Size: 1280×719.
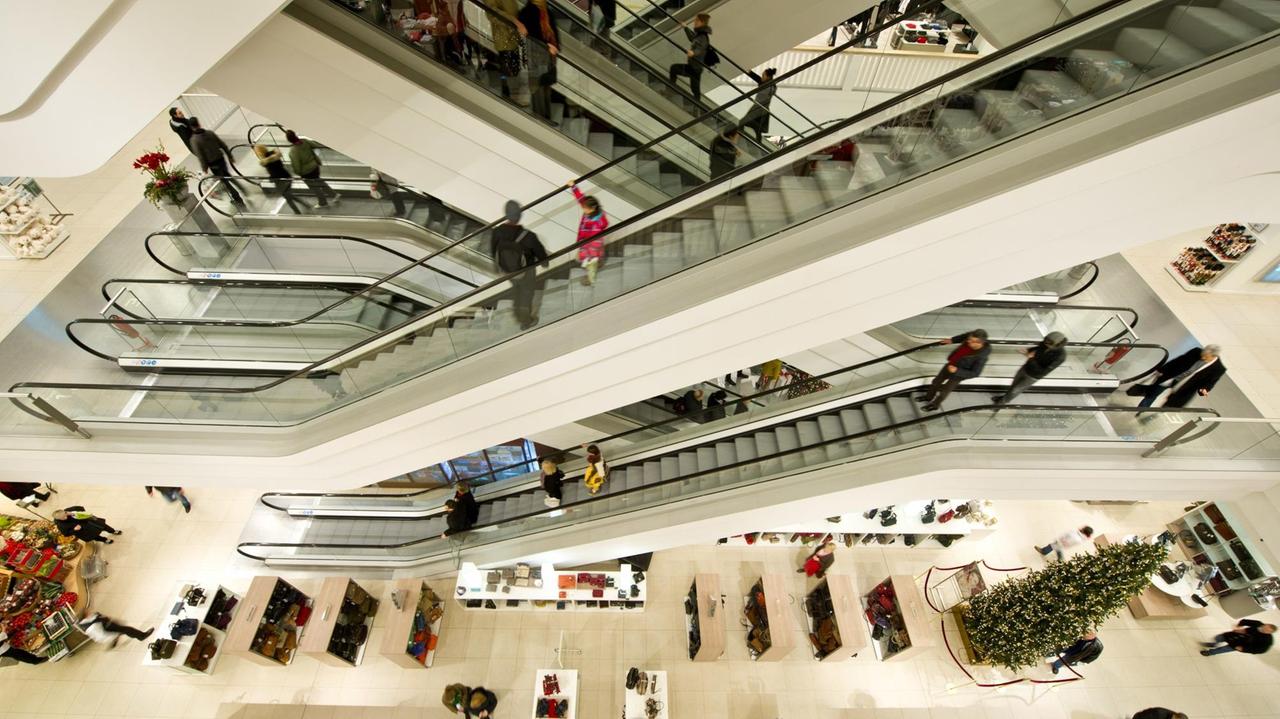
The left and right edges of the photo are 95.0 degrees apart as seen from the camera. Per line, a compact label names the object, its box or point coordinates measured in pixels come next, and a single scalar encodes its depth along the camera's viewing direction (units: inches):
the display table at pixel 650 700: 309.1
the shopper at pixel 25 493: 340.8
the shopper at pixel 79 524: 343.6
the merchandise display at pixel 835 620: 324.2
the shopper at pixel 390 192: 338.0
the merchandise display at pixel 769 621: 325.7
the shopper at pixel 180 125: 319.9
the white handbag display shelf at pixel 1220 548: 328.2
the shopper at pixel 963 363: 229.8
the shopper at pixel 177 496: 384.5
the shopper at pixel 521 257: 219.8
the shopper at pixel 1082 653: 322.0
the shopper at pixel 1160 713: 295.0
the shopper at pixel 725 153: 240.8
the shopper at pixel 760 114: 252.5
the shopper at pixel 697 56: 272.4
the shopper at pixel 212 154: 311.3
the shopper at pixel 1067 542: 378.3
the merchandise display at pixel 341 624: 315.0
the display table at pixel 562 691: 308.3
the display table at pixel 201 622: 320.5
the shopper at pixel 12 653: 307.2
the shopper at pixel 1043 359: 226.4
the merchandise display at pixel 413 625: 319.0
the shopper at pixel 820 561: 361.7
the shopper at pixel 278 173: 319.3
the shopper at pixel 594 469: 306.3
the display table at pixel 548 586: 344.8
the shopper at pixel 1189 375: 253.1
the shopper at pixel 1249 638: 319.6
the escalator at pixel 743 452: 260.4
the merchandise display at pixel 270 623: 312.0
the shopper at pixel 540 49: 232.5
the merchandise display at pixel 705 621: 327.6
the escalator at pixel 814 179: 158.4
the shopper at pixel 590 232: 209.6
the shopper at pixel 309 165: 318.3
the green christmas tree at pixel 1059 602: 280.2
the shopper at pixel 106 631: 325.4
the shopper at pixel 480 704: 307.1
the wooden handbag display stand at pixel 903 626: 323.9
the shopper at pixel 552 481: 302.5
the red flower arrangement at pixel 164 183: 314.3
